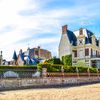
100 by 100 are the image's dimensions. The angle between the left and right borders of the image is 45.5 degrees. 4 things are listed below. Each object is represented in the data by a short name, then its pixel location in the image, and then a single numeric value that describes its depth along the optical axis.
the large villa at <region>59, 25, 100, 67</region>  27.16
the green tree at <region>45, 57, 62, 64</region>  23.69
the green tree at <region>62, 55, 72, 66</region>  27.19
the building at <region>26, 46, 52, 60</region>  33.26
